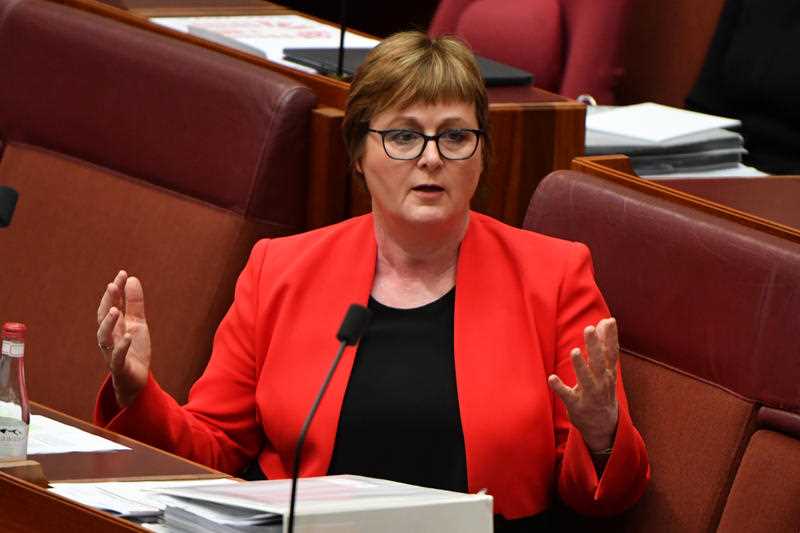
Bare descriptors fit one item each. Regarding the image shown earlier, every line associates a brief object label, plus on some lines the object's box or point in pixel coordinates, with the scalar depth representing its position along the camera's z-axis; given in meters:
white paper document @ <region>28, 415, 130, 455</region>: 10.59
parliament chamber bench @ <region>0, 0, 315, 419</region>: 11.12
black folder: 11.24
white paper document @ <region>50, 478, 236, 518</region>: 10.36
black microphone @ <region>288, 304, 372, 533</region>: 10.21
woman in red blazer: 10.71
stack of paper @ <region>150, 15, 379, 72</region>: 11.45
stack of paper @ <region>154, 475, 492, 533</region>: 10.22
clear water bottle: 10.44
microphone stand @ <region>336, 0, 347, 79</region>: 11.20
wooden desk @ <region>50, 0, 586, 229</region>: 11.11
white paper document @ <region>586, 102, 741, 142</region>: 11.37
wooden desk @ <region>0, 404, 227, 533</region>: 10.30
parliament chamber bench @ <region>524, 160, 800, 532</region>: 10.64
